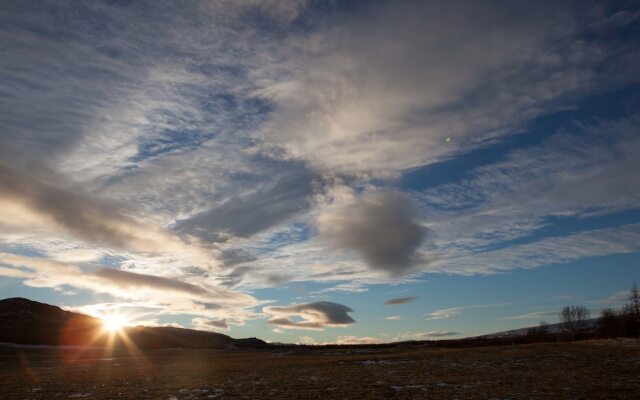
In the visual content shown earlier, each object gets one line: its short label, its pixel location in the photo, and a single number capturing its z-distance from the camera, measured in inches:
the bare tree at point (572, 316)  6166.3
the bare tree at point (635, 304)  4885.3
